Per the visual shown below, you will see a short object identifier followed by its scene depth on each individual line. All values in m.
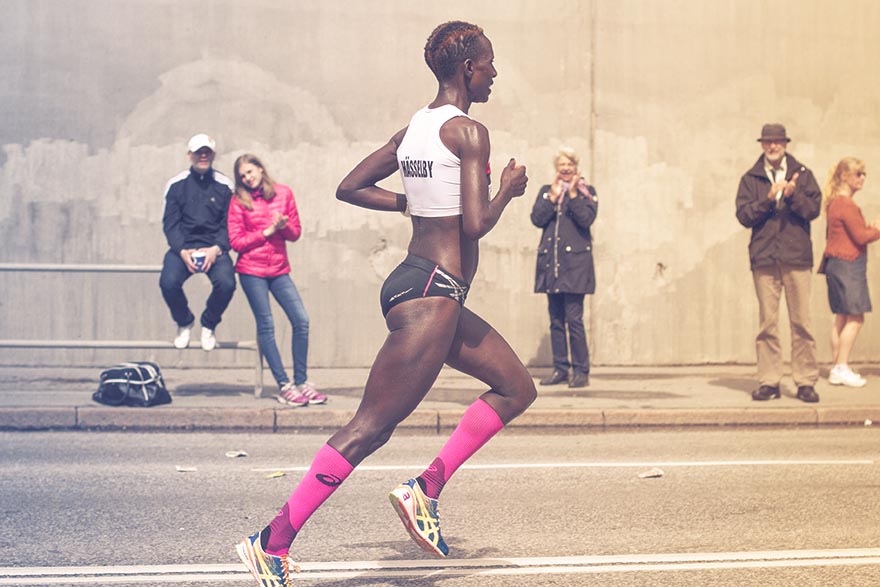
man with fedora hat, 11.24
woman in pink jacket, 10.95
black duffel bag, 10.69
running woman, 4.96
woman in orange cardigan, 12.12
